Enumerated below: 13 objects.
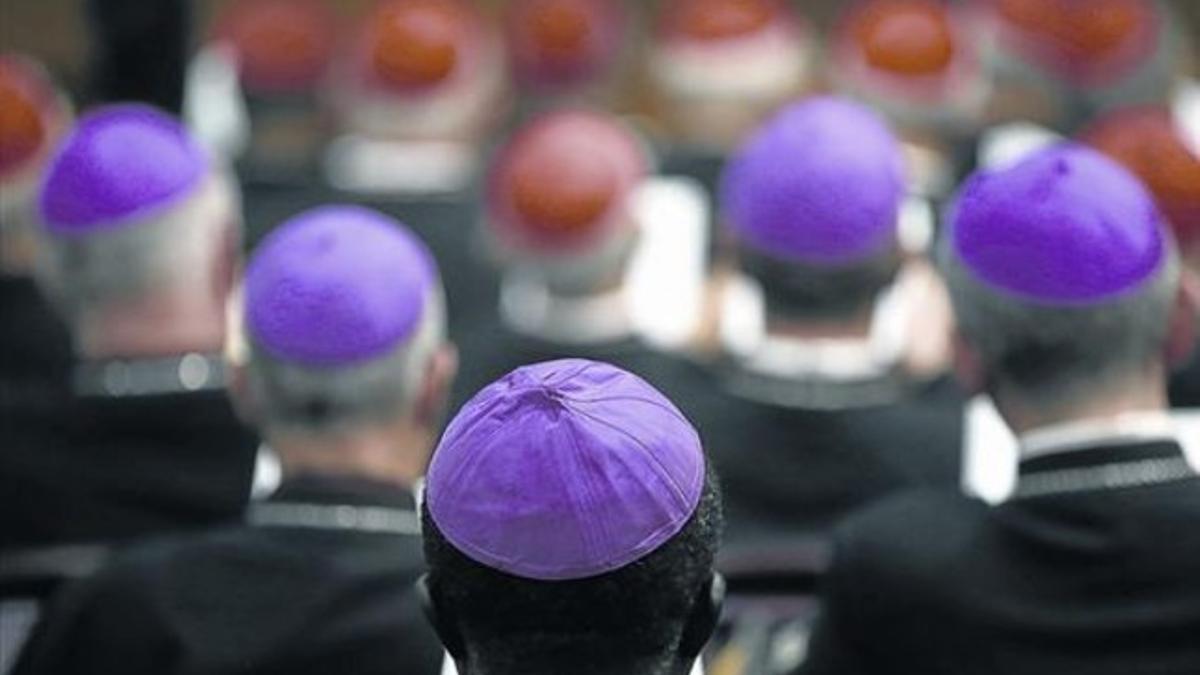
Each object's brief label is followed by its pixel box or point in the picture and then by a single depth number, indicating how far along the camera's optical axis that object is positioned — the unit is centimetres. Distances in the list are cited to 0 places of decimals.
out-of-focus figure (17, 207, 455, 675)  550
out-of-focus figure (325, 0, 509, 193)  1199
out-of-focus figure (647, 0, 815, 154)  1294
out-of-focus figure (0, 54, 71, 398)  902
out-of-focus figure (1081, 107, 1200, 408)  805
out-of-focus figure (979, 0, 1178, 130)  1274
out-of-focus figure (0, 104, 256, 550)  691
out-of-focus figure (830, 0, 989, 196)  1135
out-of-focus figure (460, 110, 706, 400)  897
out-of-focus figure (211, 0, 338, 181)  1375
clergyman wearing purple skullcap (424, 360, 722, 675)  392
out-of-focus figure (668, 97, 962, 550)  720
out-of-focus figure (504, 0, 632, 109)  1299
